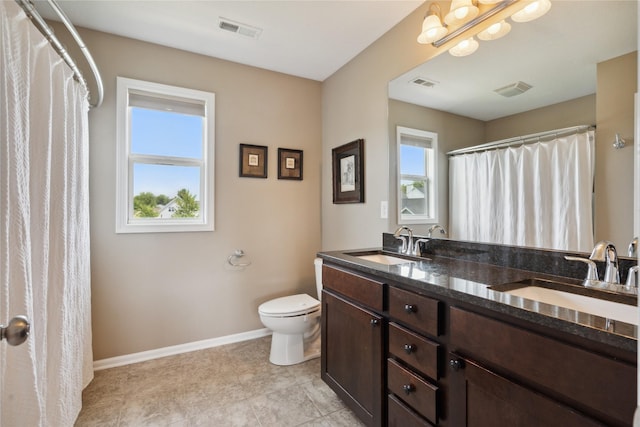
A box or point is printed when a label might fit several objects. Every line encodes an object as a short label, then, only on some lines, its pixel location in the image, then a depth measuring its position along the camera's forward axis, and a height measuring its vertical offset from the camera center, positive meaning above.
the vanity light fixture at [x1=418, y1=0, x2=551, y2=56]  1.34 +1.00
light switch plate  2.14 +0.03
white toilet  2.16 -0.84
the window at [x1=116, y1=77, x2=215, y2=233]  2.24 +0.46
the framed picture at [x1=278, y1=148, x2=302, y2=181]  2.80 +0.49
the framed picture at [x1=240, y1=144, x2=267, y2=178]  2.63 +0.48
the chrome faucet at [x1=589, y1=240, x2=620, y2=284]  1.03 -0.16
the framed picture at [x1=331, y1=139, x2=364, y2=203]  2.38 +0.36
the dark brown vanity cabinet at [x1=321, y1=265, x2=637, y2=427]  0.70 -0.49
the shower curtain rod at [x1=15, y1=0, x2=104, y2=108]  1.12 +0.81
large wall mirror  1.11 +0.59
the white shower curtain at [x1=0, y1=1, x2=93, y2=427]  0.99 -0.05
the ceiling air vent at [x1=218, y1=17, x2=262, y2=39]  2.05 +1.35
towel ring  2.60 -0.39
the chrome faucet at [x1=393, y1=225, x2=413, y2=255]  1.88 -0.17
